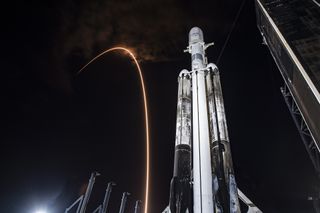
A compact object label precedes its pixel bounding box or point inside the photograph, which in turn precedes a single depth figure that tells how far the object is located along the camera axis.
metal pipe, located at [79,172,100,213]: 12.84
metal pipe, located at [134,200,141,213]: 19.60
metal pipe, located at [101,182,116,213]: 14.77
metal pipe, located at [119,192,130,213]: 16.86
